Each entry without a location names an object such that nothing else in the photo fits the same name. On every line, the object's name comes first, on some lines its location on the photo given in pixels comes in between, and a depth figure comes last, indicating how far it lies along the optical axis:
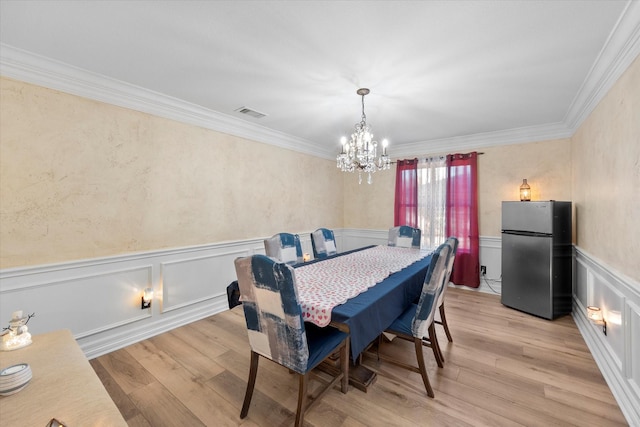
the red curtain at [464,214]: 4.23
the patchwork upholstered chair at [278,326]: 1.45
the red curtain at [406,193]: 4.77
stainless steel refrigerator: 3.20
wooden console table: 1.01
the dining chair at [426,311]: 1.86
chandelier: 2.56
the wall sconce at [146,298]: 2.75
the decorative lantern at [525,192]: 3.77
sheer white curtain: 4.54
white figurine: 1.48
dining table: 1.53
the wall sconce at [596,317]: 2.24
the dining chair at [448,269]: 2.10
